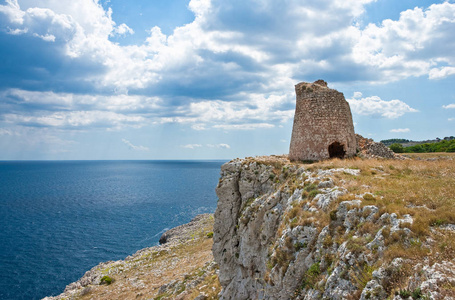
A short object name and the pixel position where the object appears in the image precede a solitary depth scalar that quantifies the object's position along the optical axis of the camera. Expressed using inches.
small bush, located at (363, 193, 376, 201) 405.5
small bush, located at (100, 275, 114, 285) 1440.7
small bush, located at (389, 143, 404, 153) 2080.5
